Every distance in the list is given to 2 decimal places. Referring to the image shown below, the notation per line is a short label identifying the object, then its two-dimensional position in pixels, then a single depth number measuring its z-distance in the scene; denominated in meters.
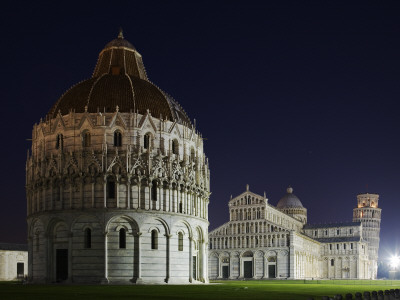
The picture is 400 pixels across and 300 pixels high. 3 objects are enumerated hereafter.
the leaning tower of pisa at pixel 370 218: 188.75
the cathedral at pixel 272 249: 132.38
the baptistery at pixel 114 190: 63.78
